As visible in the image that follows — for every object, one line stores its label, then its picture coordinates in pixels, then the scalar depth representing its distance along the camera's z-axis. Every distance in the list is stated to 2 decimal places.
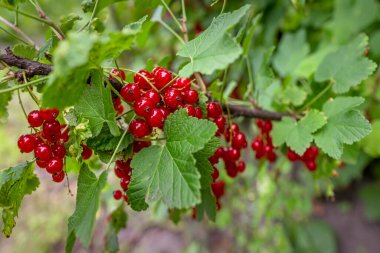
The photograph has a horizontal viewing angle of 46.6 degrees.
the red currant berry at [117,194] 0.29
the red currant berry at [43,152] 0.22
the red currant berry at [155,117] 0.22
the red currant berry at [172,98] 0.23
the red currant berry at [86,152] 0.24
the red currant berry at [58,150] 0.22
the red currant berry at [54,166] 0.22
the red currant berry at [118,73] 0.23
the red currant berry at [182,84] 0.24
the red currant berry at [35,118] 0.22
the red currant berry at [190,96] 0.23
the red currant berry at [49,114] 0.22
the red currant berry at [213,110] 0.25
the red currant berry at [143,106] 0.22
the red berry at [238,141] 0.28
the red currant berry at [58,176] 0.23
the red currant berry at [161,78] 0.23
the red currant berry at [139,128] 0.23
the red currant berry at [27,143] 0.22
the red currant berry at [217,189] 0.30
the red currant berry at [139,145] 0.24
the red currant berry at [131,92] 0.22
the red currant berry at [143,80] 0.23
